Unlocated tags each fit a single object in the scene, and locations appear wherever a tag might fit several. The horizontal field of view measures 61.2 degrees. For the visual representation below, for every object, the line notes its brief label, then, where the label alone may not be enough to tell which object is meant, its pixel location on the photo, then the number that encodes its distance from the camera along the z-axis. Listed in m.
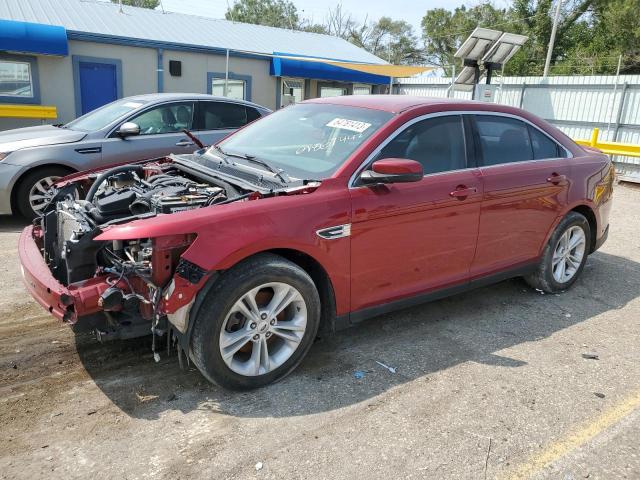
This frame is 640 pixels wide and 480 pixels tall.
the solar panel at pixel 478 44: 11.78
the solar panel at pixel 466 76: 12.95
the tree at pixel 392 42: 51.28
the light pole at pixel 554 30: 24.85
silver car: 6.39
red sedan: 2.93
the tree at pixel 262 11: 52.38
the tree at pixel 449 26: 42.07
